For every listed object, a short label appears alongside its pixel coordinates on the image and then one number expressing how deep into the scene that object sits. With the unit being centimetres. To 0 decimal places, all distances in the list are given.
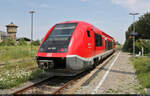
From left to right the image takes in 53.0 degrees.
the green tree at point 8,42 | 5092
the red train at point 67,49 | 662
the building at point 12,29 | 9444
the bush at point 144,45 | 2506
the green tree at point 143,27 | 3278
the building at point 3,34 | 9059
